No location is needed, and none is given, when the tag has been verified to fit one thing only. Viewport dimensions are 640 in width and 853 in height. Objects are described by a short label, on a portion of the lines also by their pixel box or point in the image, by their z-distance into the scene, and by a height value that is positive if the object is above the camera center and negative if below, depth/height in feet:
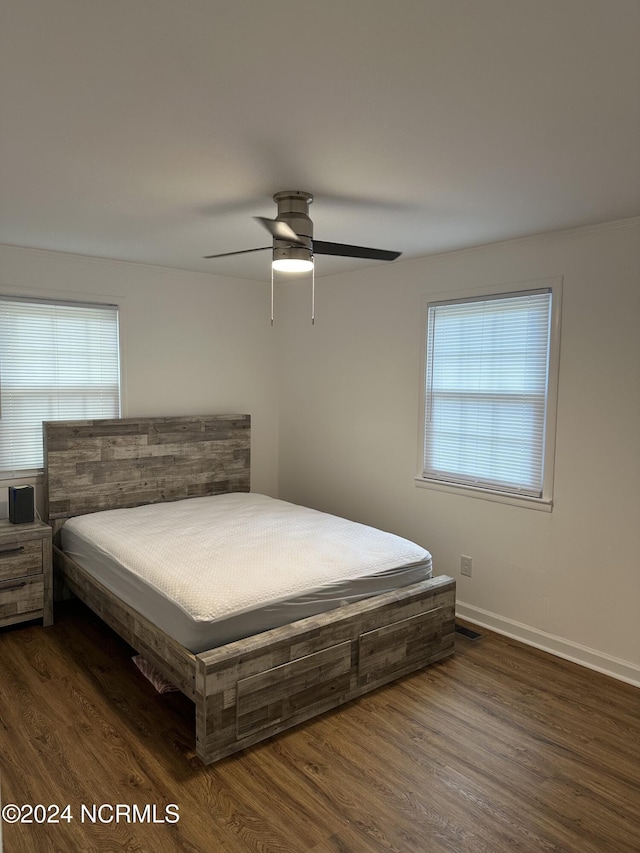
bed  8.08 -3.63
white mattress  8.44 -3.05
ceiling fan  8.41 +2.01
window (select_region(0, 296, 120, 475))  12.82 +0.20
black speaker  12.19 -2.67
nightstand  11.58 -3.95
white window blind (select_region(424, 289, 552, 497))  11.35 -0.13
